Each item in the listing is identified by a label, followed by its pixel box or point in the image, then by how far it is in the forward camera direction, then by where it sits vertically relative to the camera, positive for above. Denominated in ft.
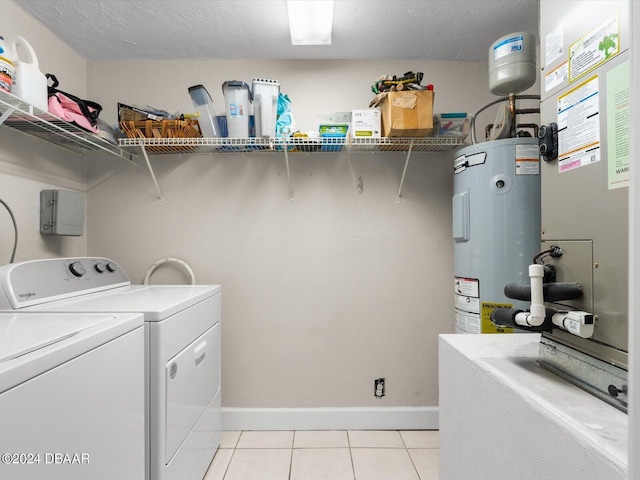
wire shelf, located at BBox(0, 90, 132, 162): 4.91 +1.88
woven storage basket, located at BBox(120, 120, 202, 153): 6.58 +2.09
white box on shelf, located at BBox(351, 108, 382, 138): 6.64 +2.18
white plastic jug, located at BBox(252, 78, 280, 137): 6.49 +2.52
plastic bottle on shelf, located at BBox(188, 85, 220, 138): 6.73 +2.51
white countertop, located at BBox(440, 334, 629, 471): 1.89 -1.11
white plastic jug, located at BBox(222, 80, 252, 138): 6.43 +2.47
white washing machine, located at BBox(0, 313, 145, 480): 2.33 -1.28
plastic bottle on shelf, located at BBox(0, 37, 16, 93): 4.55 +2.28
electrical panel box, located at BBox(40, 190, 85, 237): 6.42 +0.48
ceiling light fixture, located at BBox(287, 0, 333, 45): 5.76 +3.84
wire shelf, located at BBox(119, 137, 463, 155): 6.66 +1.86
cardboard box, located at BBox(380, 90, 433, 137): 6.30 +2.33
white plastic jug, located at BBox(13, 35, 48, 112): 4.84 +2.27
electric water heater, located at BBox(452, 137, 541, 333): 5.67 +0.25
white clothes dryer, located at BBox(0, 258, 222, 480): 4.23 -1.41
